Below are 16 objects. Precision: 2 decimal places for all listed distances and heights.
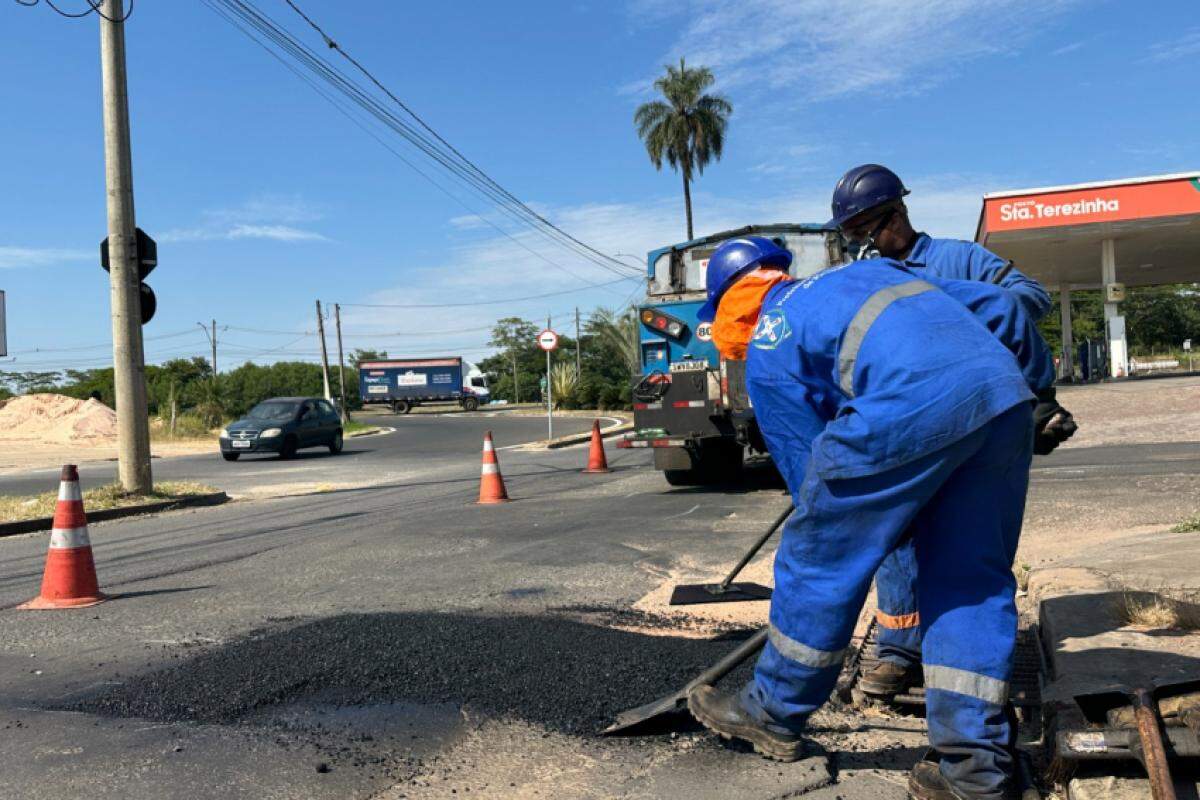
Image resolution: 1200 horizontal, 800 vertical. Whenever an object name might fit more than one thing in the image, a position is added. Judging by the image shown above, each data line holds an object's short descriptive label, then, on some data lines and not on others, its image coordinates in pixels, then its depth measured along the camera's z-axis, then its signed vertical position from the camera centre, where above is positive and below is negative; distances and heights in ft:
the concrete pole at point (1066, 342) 104.99 +2.05
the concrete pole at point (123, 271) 39.68 +5.76
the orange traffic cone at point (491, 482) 36.06 -3.41
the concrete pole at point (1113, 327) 91.61 +2.98
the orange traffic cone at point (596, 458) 48.58 -3.62
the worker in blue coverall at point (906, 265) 11.09 +1.17
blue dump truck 34.35 +0.50
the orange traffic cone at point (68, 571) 19.41 -3.17
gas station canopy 82.17 +11.83
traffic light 40.32 +6.16
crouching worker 8.01 -1.07
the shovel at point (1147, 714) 7.43 -3.12
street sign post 82.03 +4.22
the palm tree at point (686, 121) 142.20 +38.18
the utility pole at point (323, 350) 173.06 +9.36
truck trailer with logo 217.15 +2.78
